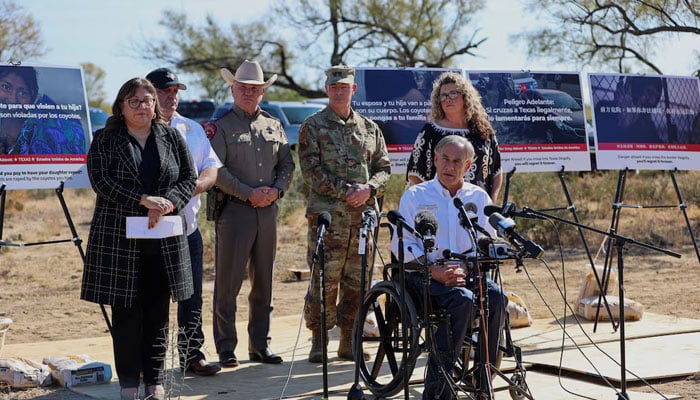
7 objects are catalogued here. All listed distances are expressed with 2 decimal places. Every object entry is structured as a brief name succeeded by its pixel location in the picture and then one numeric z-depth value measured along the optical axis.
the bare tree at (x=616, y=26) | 16.77
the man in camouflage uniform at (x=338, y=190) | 6.42
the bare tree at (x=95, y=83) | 47.97
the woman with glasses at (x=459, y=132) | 6.47
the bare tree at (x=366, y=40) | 21.94
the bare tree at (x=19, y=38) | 23.50
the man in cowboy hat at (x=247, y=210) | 6.42
